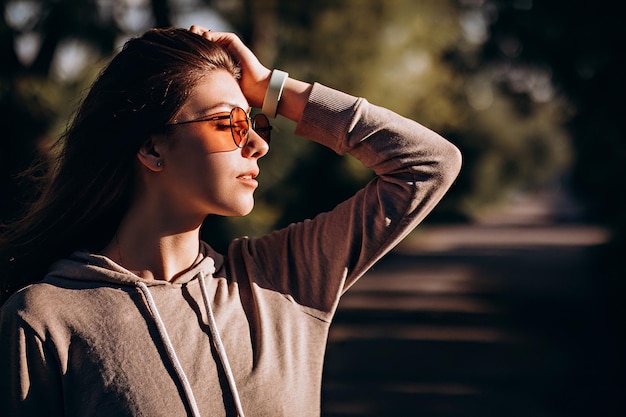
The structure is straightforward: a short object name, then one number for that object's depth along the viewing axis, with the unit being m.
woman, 1.75
